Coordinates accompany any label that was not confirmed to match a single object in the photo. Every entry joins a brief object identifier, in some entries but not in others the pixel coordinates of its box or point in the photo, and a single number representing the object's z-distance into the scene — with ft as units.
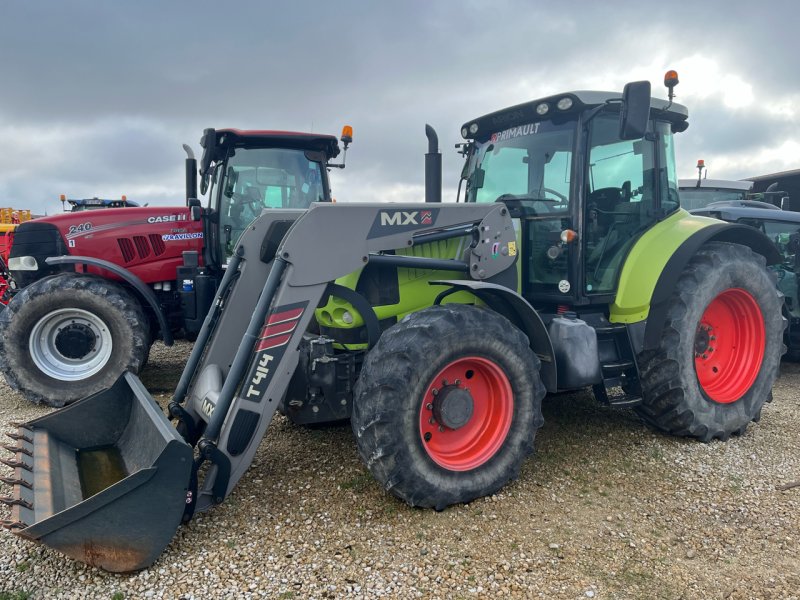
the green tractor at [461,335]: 9.22
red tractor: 17.03
